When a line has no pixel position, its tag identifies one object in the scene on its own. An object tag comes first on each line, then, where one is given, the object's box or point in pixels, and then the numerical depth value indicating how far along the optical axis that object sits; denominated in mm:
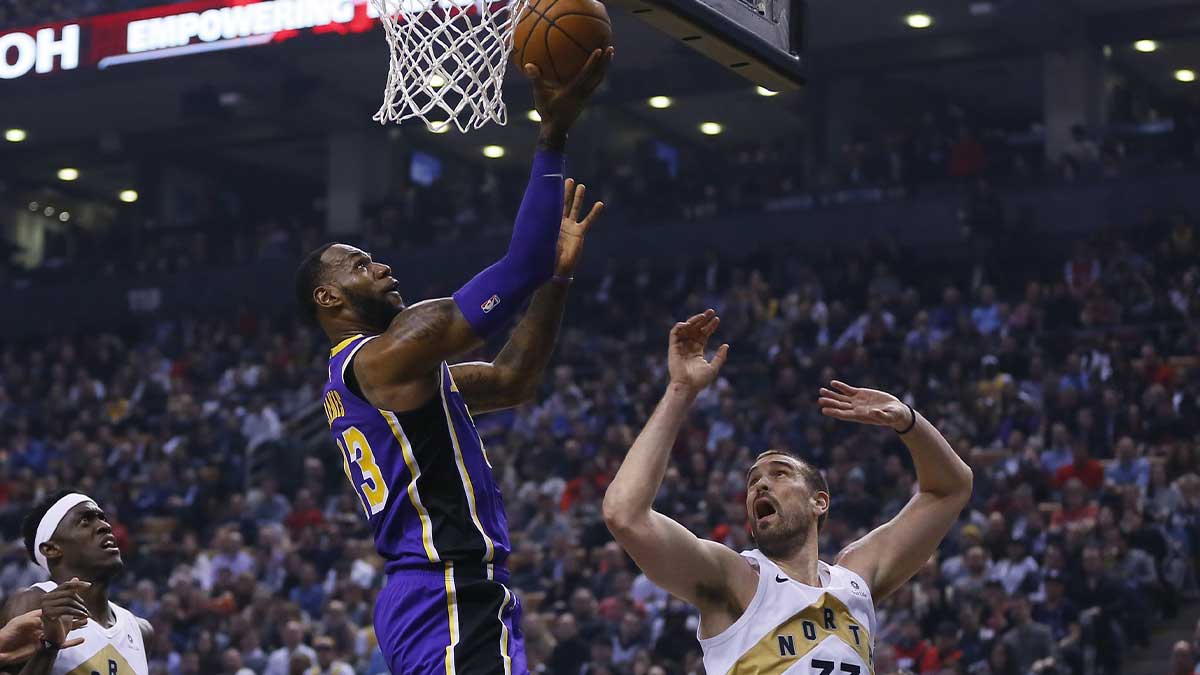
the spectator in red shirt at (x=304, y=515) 15656
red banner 18844
